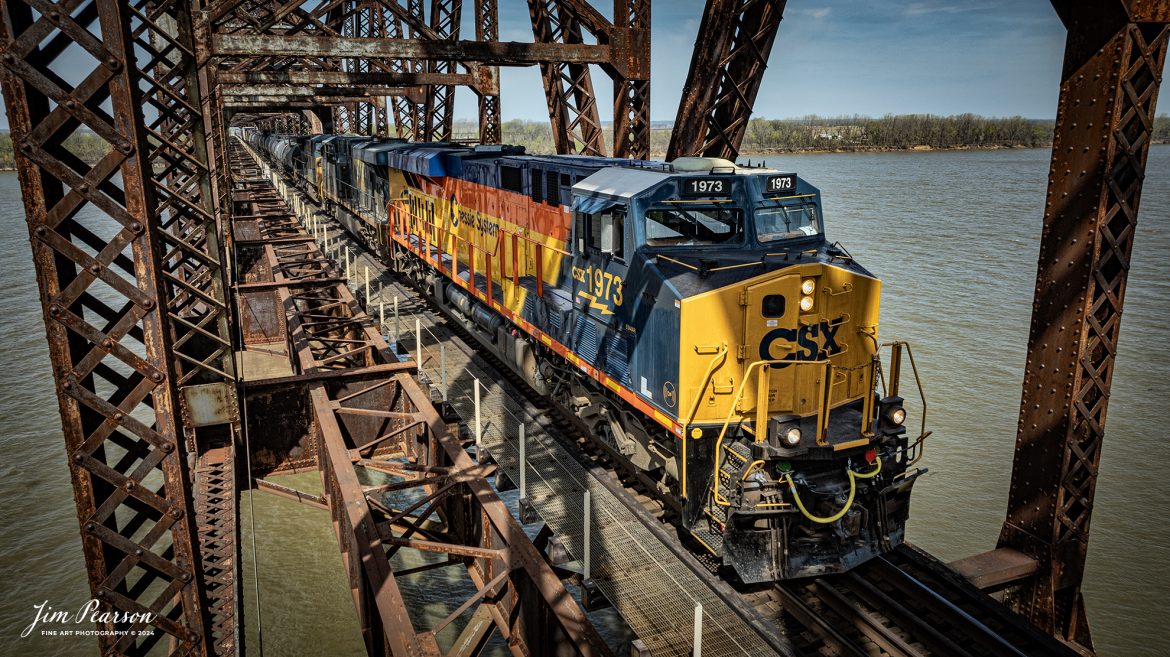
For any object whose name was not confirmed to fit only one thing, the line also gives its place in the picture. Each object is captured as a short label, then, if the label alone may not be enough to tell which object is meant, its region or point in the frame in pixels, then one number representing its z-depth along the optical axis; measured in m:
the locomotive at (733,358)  8.24
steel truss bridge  3.49
